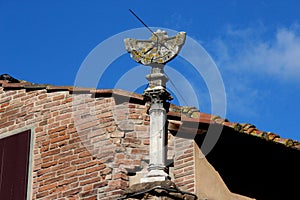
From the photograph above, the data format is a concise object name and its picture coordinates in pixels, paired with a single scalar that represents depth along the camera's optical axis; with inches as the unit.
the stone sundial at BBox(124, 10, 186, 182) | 509.4
